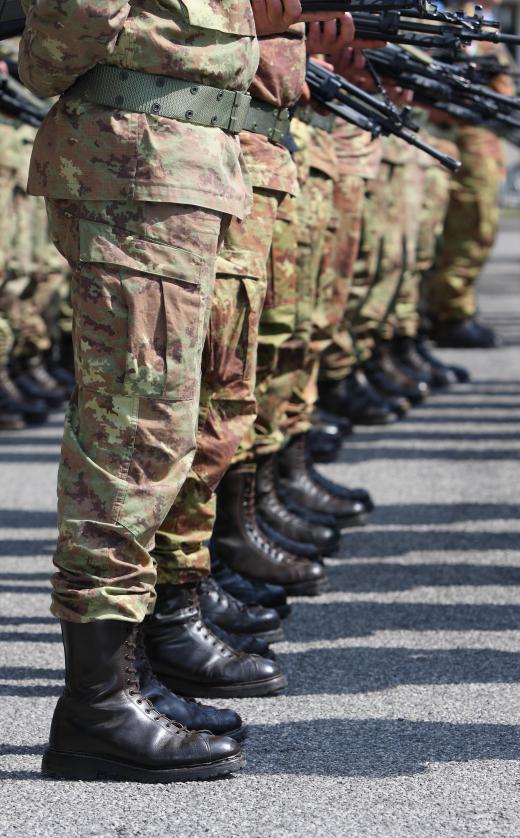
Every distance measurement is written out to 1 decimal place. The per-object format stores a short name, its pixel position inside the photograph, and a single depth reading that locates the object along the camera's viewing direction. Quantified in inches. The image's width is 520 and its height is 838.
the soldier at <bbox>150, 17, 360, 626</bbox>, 242.8
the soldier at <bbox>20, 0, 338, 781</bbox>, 194.4
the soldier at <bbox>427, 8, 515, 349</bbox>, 726.5
